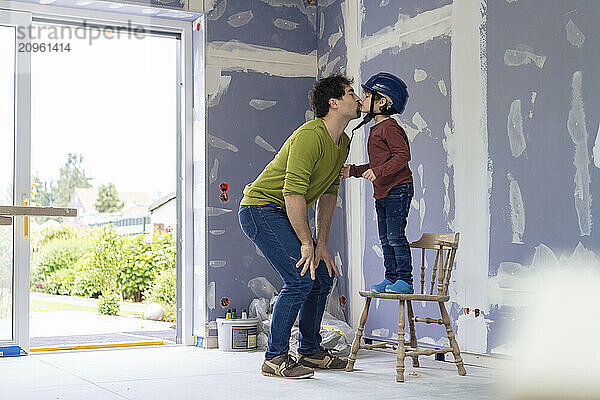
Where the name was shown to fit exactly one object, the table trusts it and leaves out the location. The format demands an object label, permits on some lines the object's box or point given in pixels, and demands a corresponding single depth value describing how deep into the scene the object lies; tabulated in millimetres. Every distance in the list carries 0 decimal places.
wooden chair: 3471
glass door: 4559
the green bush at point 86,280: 7750
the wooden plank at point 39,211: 2710
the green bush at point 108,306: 7227
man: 3438
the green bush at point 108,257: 7605
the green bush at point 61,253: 7750
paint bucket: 4711
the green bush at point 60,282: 7902
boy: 3570
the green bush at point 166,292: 6968
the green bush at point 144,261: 7387
